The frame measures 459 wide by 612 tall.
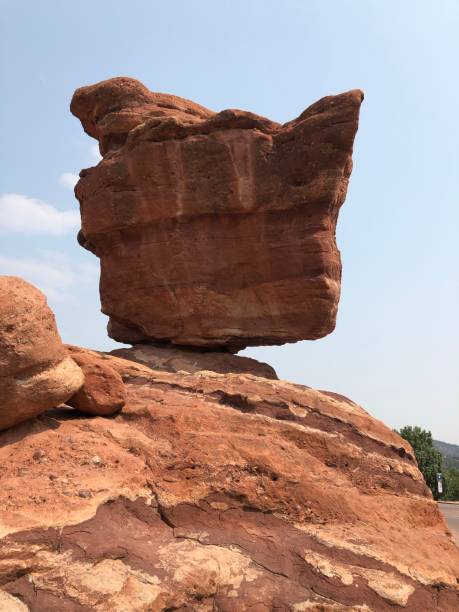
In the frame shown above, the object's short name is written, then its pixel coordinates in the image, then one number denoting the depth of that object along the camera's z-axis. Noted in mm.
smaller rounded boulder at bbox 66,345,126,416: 6637
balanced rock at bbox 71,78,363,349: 10133
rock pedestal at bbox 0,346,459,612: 4816
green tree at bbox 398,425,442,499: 37625
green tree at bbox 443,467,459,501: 42188
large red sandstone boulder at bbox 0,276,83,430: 5762
